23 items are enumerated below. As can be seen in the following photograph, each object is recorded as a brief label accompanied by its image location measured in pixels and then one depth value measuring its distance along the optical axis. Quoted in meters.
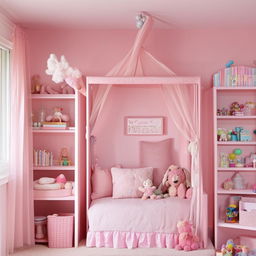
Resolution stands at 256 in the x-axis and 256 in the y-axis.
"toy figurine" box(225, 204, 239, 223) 4.32
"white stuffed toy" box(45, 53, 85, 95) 3.26
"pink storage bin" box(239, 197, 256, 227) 4.12
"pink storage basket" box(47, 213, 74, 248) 4.18
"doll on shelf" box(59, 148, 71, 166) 4.57
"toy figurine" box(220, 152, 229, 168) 4.47
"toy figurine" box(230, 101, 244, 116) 4.47
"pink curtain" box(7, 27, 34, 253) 3.96
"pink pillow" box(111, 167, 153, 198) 4.36
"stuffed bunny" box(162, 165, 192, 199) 4.29
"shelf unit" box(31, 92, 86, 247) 4.71
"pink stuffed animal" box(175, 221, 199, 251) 3.94
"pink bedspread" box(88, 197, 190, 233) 4.04
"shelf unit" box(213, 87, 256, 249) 4.59
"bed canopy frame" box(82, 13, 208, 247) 4.08
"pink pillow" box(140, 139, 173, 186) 4.62
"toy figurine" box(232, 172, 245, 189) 4.50
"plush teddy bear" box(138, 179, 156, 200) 4.32
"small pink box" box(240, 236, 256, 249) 4.25
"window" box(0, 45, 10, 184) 4.07
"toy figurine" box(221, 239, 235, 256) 3.83
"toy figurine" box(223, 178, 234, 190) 4.48
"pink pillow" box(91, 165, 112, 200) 4.39
